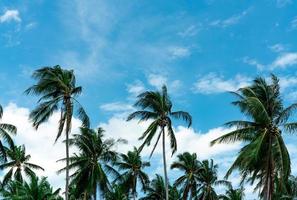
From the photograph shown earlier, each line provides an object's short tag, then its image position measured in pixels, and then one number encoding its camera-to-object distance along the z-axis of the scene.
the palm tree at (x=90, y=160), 55.97
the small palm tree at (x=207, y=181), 69.75
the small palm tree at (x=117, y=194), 65.81
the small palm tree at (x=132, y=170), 67.31
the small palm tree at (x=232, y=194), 70.14
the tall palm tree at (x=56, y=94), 42.66
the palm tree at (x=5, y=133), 43.31
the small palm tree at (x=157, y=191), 71.44
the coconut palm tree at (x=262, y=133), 32.59
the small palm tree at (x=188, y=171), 67.38
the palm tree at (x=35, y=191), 49.34
